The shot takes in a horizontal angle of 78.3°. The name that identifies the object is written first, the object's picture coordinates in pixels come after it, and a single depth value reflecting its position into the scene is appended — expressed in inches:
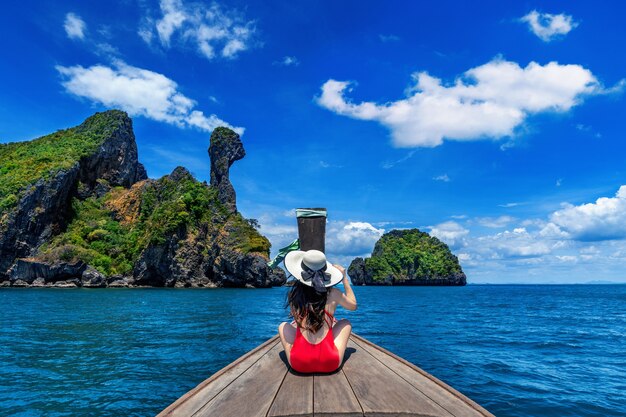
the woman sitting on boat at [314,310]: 168.4
